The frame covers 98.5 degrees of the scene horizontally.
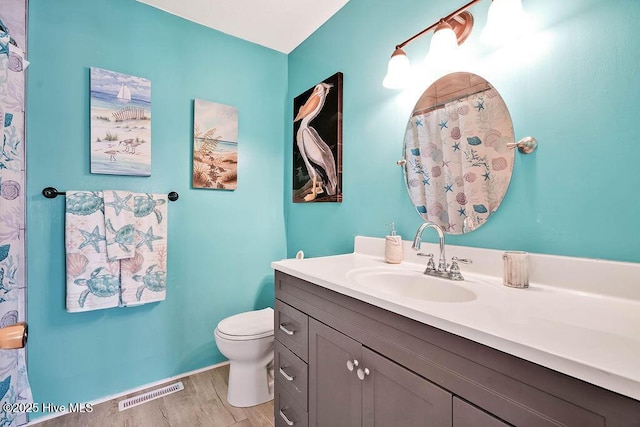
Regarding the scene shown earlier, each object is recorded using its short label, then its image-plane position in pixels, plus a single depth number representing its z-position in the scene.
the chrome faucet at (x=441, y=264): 1.03
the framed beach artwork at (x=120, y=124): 1.57
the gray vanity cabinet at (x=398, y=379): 0.48
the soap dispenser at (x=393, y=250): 1.29
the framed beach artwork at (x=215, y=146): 1.88
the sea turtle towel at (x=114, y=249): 1.48
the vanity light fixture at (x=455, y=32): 0.92
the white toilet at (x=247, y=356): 1.52
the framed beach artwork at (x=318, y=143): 1.73
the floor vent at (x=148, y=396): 1.58
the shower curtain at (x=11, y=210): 0.86
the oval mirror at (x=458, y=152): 1.03
